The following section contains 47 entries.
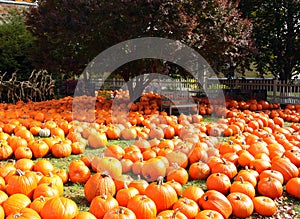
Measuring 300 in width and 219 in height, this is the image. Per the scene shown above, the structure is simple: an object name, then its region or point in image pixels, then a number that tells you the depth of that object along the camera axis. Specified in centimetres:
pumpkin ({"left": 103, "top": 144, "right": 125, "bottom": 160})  468
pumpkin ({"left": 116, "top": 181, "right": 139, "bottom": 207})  328
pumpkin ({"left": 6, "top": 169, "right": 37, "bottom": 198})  344
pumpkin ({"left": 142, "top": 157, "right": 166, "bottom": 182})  412
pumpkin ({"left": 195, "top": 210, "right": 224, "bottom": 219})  285
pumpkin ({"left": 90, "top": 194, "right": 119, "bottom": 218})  302
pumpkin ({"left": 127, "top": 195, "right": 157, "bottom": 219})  300
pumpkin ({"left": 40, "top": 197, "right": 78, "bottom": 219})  286
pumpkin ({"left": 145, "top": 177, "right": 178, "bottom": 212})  330
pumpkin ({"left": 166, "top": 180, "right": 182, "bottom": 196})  363
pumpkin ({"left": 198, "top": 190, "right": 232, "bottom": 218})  316
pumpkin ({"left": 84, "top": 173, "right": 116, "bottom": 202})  349
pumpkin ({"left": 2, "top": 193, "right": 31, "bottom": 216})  303
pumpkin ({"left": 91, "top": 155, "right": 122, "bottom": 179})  397
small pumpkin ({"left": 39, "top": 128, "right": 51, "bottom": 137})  645
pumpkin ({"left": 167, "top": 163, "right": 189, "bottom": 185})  402
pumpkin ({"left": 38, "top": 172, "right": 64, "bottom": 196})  356
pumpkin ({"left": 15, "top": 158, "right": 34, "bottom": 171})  408
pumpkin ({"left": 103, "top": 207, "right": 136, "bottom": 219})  275
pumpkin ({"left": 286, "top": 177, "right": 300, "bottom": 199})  378
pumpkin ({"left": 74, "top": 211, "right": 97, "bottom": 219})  278
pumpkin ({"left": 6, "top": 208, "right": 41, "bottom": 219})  271
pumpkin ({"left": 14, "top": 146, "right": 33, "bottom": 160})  498
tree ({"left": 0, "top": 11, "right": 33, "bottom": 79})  1354
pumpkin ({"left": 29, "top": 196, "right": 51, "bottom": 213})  297
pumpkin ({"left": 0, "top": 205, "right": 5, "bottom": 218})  293
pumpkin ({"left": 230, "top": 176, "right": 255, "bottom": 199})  356
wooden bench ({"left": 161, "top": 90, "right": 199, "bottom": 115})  947
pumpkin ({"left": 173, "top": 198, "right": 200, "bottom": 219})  300
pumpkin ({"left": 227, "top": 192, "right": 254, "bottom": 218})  326
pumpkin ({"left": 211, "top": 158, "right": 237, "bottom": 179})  413
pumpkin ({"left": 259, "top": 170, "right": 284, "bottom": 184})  388
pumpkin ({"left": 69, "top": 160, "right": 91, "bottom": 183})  408
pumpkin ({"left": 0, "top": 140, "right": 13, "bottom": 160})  500
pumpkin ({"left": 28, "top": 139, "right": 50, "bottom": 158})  514
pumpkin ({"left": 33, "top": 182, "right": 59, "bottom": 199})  332
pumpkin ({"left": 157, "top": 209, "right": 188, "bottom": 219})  271
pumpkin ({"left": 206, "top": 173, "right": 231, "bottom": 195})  373
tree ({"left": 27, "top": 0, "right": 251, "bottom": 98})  851
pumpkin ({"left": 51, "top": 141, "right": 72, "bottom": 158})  523
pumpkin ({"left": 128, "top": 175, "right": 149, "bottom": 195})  351
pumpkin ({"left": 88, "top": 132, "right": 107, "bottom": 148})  586
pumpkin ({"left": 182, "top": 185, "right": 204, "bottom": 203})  335
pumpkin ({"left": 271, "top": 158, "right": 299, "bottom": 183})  409
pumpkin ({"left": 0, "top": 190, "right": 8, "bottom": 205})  318
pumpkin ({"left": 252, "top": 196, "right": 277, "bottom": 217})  335
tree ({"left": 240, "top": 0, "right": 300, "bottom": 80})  1366
